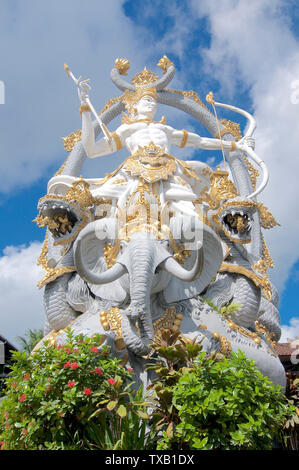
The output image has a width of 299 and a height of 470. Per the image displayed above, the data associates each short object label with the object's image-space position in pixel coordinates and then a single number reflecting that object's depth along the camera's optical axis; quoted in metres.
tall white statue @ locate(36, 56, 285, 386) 5.44
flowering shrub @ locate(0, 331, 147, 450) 3.99
